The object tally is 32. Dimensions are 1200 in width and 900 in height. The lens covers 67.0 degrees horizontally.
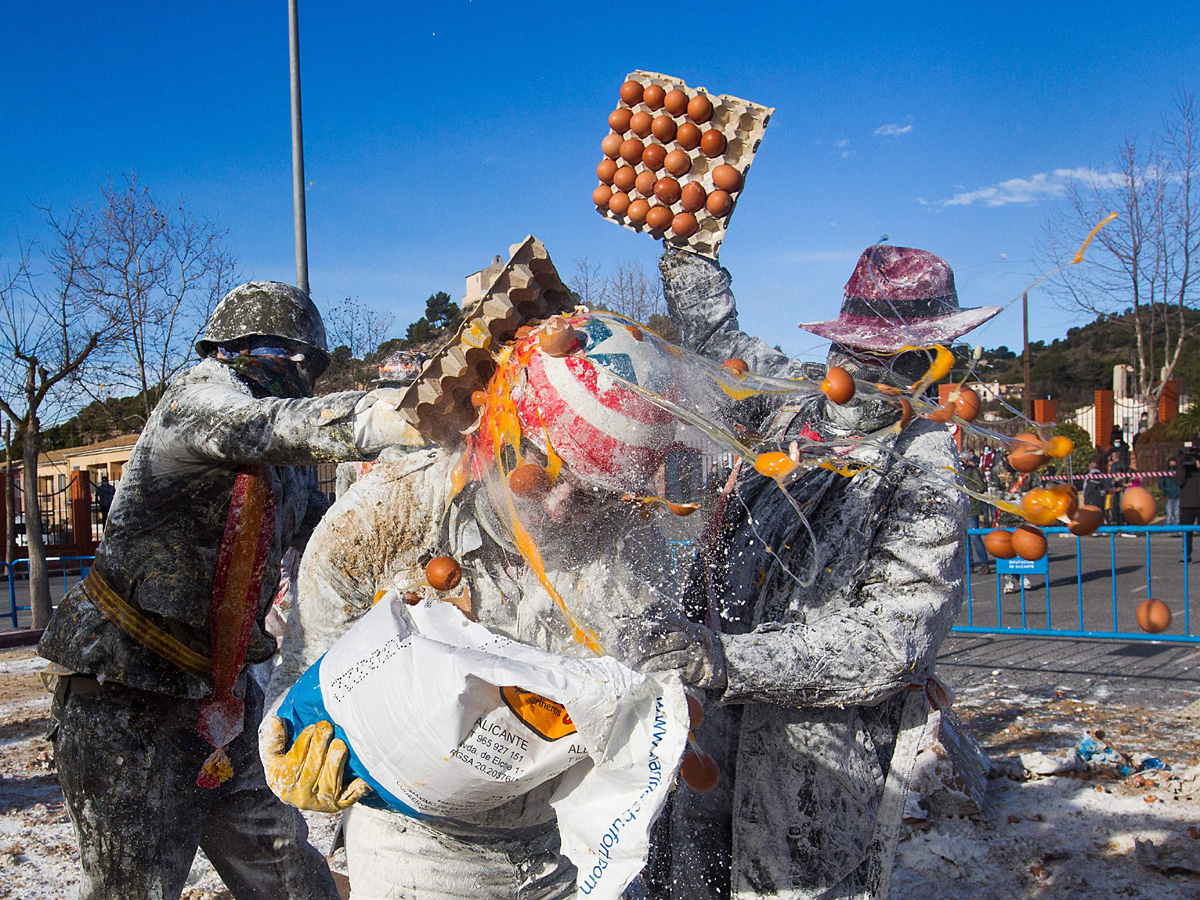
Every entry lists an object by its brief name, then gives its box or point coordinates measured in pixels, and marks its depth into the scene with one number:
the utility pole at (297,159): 7.25
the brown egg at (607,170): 2.79
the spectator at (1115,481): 16.66
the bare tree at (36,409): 9.54
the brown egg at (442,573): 1.84
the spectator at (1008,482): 10.94
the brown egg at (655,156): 2.70
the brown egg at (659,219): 2.68
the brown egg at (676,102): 2.69
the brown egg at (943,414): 1.98
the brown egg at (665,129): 2.69
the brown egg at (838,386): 1.84
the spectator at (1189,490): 14.41
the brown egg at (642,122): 2.74
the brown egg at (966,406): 2.01
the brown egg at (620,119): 2.75
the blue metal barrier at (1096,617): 6.75
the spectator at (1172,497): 16.14
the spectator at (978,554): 11.23
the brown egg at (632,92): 2.74
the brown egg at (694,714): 1.58
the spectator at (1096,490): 16.39
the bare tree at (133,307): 10.01
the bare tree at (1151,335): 16.96
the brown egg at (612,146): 2.76
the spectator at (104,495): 17.03
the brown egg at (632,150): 2.71
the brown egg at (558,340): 1.62
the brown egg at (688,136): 2.66
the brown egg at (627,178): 2.75
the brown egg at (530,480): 1.67
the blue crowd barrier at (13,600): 9.72
